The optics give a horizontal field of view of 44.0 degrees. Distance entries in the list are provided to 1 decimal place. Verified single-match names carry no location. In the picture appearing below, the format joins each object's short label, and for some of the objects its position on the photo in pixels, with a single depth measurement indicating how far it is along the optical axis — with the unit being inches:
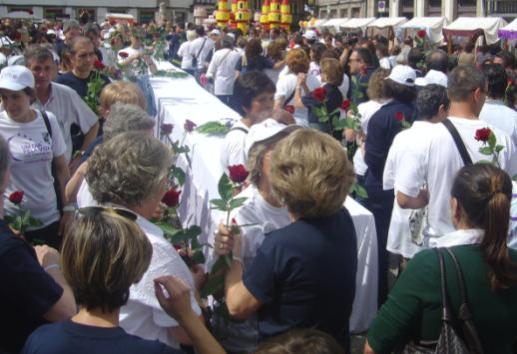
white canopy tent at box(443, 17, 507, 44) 836.0
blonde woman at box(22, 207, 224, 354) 68.4
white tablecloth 141.9
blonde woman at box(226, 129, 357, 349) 88.6
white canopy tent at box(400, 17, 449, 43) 1002.5
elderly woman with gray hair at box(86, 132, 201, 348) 86.4
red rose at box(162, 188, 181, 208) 107.3
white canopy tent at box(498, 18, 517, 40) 722.1
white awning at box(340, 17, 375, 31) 1277.1
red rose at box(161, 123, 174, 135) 177.8
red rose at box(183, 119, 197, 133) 200.5
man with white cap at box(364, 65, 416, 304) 185.0
